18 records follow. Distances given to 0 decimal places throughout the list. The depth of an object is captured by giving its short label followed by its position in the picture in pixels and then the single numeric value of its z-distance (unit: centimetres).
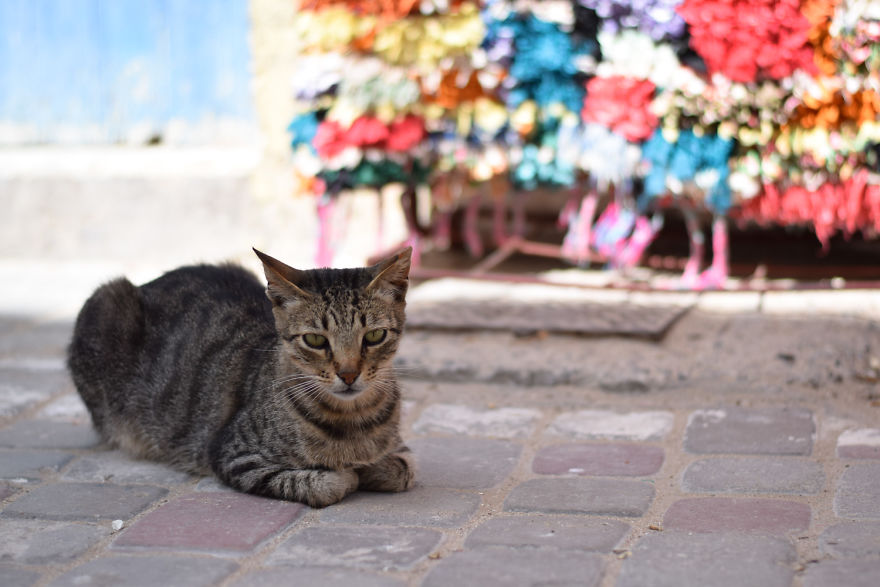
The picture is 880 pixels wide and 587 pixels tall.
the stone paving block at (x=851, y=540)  261
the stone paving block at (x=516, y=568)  252
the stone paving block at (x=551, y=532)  275
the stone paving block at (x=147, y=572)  254
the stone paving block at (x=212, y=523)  279
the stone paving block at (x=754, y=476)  315
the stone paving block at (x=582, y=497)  302
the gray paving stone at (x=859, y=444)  339
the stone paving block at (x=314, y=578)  252
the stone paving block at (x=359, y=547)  266
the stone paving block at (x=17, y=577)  254
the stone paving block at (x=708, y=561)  248
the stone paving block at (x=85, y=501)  303
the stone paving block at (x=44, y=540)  271
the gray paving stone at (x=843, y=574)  244
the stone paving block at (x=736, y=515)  283
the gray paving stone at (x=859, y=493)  290
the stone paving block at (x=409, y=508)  295
